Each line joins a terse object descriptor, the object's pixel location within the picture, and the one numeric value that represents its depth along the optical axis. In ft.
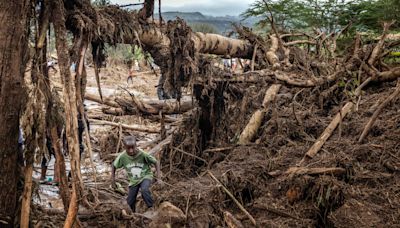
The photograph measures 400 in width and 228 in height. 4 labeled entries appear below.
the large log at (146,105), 21.12
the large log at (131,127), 28.99
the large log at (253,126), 20.75
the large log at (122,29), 12.59
